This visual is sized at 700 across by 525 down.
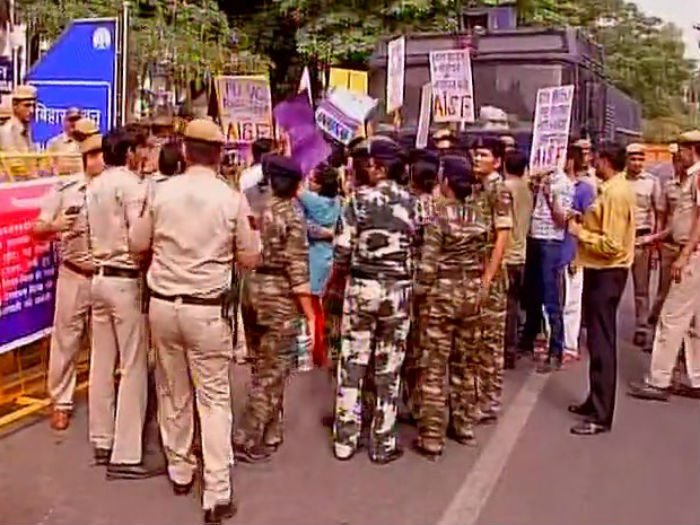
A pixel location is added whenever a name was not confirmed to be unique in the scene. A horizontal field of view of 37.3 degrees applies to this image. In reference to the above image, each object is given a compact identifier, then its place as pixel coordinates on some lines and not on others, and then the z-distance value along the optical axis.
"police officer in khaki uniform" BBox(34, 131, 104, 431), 6.17
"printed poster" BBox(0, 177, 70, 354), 6.70
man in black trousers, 6.83
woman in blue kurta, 7.96
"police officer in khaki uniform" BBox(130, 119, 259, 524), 4.99
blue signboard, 9.55
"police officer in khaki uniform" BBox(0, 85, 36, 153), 8.56
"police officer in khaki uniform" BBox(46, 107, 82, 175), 7.61
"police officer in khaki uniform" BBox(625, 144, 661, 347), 9.02
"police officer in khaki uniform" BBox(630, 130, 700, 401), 7.62
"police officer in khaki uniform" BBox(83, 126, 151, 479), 5.75
